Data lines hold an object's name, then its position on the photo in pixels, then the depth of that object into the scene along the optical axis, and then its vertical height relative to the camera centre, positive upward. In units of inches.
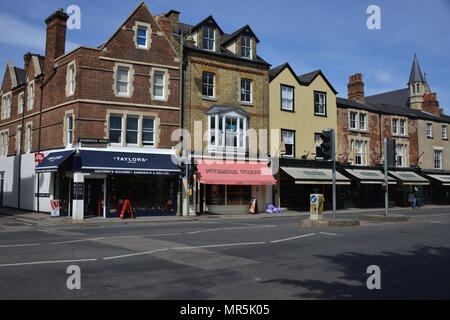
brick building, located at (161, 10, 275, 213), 1007.0 +201.8
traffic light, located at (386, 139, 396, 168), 698.2 +68.5
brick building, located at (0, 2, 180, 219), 868.0 +155.1
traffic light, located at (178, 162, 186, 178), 886.2 +43.0
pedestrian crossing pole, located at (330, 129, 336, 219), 597.3 +69.0
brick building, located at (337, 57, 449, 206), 1315.2 +165.5
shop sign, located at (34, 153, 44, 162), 913.8 +71.2
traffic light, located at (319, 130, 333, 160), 598.9 +68.3
